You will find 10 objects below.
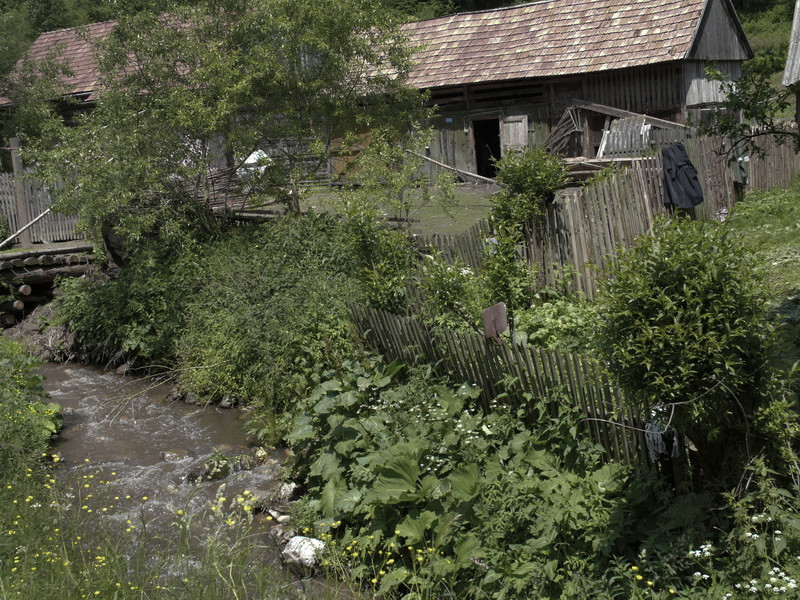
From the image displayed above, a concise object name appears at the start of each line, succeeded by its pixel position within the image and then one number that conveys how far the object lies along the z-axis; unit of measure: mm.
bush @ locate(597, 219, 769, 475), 4570
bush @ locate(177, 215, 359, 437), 9625
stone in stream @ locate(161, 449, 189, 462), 8938
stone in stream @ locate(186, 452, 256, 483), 8320
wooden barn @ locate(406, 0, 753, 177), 19500
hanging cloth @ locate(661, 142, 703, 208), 11188
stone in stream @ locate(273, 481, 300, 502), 7570
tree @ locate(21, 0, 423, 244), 12523
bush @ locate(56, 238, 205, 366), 11875
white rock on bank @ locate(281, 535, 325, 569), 6281
